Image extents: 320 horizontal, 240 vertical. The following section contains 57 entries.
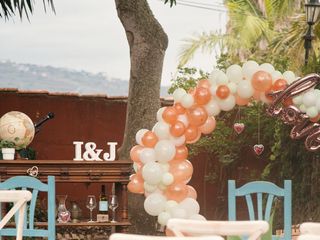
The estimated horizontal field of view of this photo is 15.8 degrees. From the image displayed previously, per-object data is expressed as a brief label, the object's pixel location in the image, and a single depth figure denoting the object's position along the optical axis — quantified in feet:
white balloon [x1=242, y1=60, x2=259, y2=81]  34.80
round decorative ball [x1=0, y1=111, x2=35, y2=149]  37.53
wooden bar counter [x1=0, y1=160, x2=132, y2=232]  37.04
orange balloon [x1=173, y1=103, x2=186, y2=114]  35.28
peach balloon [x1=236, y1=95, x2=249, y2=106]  35.32
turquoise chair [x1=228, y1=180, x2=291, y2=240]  25.11
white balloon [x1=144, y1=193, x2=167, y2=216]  34.56
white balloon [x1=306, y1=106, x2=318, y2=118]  33.83
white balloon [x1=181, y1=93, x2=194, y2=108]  34.89
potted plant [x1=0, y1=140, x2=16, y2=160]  37.47
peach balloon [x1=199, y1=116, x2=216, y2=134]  35.68
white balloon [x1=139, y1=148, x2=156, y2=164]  34.86
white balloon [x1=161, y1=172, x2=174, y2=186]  34.50
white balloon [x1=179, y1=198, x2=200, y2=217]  34.56
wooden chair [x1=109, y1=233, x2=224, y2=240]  14.00
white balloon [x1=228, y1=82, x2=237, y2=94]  34.92
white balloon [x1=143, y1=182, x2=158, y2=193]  34.71
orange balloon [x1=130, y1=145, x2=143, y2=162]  35.47
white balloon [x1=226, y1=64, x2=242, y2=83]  35.01
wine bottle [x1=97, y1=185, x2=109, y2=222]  37.10
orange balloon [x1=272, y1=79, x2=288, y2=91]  34.59
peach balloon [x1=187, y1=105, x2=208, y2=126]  34.98
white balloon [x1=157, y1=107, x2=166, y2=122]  35.63
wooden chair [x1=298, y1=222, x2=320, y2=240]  16.17
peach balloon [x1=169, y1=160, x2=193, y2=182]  34.86
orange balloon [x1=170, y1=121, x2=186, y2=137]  34.59
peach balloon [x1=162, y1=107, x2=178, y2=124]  35.04
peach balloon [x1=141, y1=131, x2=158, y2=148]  35.16
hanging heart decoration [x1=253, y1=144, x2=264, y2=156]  40.02
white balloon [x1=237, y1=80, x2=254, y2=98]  34.68
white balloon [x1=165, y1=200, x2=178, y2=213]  34.47
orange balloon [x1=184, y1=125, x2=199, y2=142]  35.35
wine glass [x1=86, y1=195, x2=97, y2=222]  35.28
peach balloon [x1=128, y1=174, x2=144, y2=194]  35.35
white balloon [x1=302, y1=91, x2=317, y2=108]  33.71
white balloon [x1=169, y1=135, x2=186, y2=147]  34.98
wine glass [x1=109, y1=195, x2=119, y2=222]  36.16
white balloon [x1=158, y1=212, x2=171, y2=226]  34.44
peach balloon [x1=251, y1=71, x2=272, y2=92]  34.38
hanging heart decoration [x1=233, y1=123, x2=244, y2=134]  40.19
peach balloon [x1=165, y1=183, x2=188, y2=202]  34.86
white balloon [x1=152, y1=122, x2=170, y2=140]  34.98
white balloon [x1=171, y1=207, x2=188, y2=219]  34.10
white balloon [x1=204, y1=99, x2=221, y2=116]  35.04
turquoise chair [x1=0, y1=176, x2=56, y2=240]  24.74
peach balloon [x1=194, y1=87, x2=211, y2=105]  34.80
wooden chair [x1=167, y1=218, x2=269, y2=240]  16.34
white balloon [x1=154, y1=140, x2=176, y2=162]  34.44
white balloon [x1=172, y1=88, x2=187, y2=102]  35.13
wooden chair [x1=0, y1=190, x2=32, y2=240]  20.28
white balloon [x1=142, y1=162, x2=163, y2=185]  34.29
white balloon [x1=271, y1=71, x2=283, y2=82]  34.80
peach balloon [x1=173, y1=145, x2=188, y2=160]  35.33
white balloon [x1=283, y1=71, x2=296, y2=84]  34.87
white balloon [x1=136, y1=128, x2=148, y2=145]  35.75
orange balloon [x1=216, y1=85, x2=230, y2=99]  34.74
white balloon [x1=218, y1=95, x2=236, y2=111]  34.98
